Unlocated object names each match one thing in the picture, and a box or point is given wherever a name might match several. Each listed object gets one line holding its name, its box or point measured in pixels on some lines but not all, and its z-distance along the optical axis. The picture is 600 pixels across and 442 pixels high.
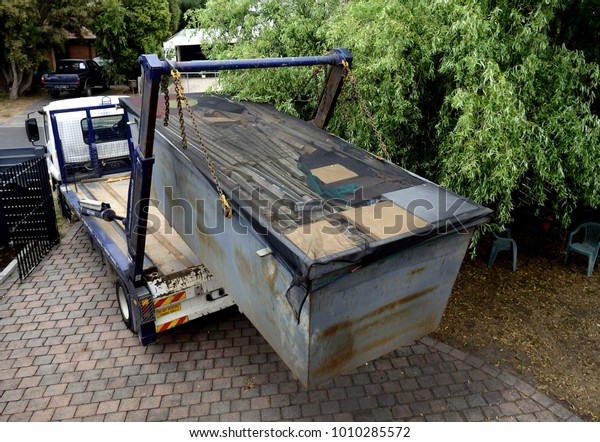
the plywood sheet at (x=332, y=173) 4.21
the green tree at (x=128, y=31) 19.14
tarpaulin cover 3.28
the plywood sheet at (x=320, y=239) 3.14
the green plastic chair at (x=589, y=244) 7.43
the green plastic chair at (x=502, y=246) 7.48
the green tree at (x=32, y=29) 17.17
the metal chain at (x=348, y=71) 4.91
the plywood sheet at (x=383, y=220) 3.44
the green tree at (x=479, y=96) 5.15
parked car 19.41
